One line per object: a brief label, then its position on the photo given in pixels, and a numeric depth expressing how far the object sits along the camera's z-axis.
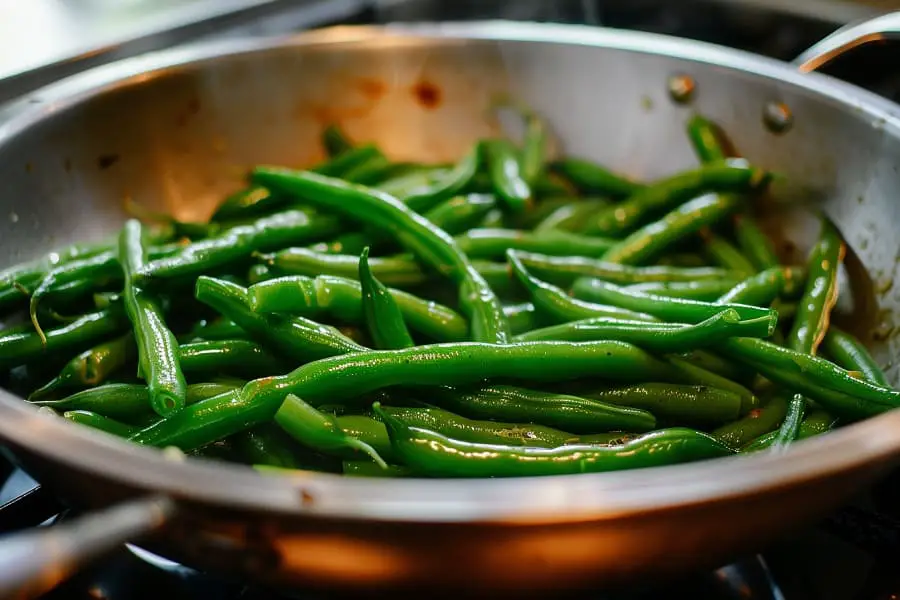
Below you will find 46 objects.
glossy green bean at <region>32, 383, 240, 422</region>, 0.41
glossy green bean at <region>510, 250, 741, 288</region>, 0.46
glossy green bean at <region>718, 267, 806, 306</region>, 0.45
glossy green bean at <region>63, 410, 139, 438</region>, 0.40
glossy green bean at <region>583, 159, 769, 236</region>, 0.49
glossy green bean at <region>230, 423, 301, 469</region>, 0.40
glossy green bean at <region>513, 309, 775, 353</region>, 0.41
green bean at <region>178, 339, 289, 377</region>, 0.42
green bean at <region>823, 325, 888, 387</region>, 0.43
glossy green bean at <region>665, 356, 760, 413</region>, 0.42
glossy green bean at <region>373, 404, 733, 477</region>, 0.38
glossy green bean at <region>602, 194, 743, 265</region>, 0.47
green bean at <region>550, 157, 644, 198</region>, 0.51
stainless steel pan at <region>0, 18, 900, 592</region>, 0.34
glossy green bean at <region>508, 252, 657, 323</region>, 0.44
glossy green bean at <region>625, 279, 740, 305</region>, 0.45
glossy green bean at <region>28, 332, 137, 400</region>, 0.42
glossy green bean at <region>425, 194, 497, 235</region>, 0.49
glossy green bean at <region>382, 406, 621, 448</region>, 0.40
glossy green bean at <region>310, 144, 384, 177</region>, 0.51
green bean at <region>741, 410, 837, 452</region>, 0.40
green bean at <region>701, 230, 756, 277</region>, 0.48
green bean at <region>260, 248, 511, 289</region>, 0.45
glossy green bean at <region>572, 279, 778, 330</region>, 0.42
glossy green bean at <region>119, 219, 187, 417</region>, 0.40
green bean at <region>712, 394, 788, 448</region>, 0.41
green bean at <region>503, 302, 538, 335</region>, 0.44
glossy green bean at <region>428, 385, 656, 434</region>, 0.41
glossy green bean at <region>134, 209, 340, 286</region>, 0.43
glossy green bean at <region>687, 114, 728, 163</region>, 0.50
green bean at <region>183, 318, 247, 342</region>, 0.43
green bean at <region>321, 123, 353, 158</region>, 0.53
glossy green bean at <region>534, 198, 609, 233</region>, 0.50
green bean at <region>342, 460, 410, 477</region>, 0.39
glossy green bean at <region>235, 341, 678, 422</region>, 0.40
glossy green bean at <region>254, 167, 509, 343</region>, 0.43
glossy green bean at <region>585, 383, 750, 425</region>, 0.42
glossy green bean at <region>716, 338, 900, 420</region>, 0.41
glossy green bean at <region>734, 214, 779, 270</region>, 0.48
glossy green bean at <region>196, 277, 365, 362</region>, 0.42
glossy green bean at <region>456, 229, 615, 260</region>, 0.47
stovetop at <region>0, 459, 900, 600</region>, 0.40
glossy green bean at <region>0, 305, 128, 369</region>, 0.43
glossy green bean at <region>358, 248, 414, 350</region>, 0.42
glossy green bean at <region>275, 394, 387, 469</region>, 0.39
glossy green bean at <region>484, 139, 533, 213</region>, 0.50
